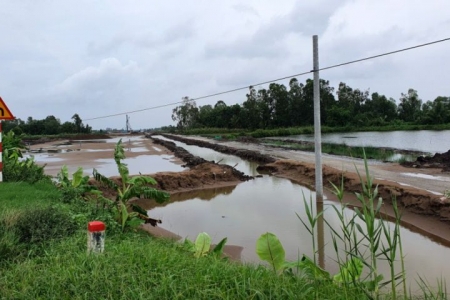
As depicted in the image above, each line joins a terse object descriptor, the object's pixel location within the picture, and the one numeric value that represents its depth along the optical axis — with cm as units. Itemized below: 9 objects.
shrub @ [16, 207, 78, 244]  388
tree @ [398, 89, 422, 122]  6694
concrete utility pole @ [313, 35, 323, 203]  870
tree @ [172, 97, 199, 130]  8191
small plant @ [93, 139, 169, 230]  599
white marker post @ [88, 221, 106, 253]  327
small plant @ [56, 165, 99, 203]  689
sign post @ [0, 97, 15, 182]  763
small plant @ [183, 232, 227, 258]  428
